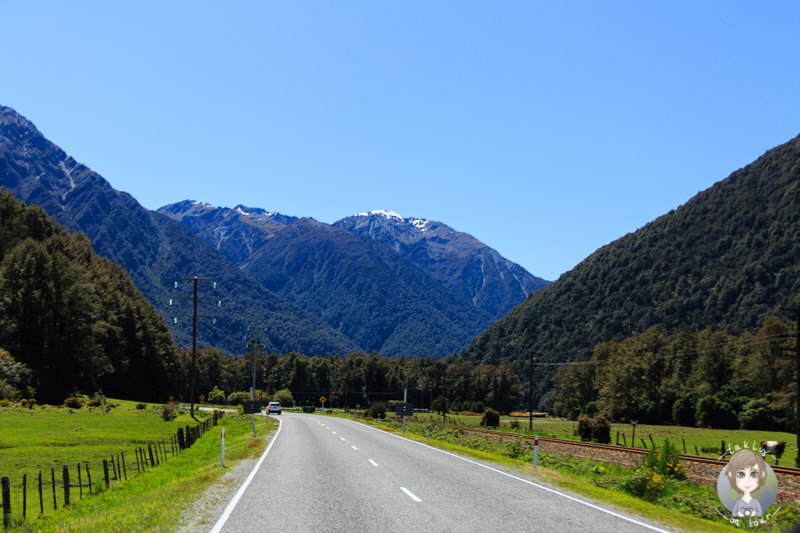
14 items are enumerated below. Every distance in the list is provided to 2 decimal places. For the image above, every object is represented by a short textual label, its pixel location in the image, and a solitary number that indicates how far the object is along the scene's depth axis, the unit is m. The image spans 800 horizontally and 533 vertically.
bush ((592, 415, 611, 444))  53.28
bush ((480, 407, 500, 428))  75.81
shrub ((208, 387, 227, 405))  131.62
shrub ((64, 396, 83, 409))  68.00
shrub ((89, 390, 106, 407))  70.49
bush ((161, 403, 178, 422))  60.64
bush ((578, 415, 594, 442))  55.65
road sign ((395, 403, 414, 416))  46.36
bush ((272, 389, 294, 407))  134.60
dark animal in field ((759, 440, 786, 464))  35.19
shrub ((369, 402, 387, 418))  80.36
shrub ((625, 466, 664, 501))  18.20
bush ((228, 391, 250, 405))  127.68
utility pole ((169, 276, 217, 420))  57.86
